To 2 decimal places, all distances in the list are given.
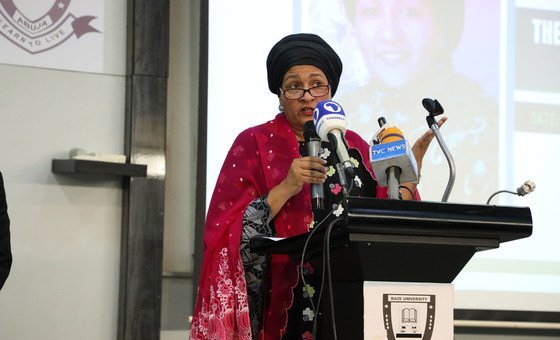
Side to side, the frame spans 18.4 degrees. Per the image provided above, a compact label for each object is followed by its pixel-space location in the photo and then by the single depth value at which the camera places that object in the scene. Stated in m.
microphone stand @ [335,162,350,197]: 3.63
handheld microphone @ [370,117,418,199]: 3.74
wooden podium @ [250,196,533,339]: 3.61
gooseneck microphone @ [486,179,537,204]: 3.86
